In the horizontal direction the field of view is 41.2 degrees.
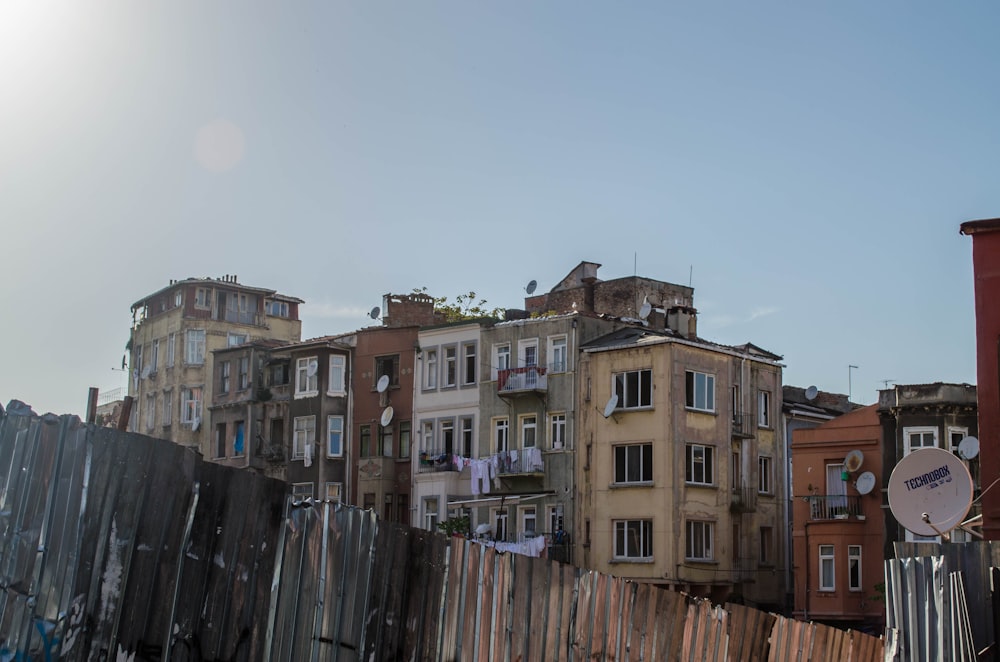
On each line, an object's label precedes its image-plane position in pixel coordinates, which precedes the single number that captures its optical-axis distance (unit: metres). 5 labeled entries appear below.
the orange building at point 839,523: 52.56
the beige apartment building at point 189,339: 80.94
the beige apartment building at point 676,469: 55.97
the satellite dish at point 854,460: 52.94
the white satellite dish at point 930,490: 20.22
